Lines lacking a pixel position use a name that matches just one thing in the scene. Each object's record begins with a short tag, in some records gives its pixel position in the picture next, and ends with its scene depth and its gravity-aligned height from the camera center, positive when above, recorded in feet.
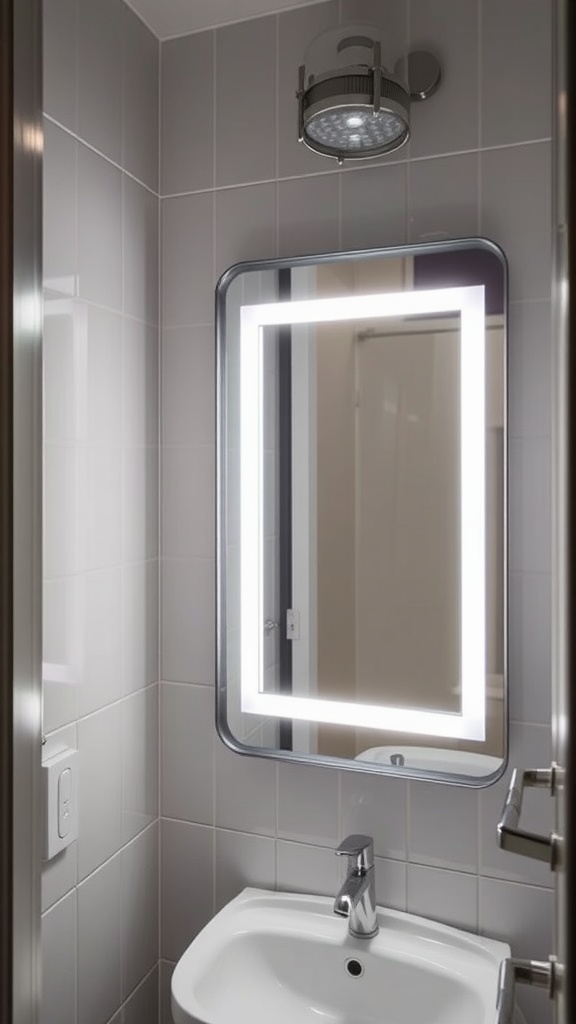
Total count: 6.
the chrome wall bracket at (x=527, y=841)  2.06 -0.92
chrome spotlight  3.79 +2.14
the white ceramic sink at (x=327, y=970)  3.79 -2.40
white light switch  3.71 -1.44
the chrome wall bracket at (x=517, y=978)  2.35 -1.51
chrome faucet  4.00 -1.97
